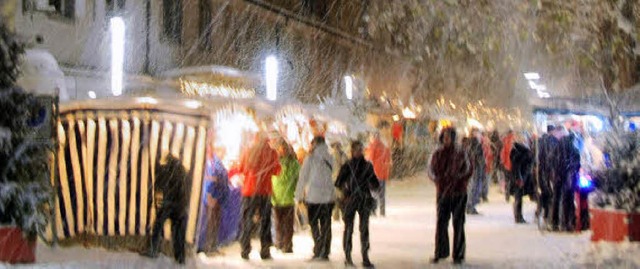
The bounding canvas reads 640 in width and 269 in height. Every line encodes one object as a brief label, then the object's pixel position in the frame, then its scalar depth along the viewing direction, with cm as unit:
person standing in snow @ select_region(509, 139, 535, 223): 1762
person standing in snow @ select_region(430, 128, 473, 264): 1218
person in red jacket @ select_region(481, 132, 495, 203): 2231
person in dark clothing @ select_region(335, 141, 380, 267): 1214
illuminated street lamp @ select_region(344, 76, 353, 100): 2806
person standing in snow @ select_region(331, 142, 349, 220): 1662
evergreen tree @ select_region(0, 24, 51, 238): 1134
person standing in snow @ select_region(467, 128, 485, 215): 1941
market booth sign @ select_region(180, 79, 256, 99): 2048
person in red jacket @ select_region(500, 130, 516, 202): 2101
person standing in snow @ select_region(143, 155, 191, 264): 1194
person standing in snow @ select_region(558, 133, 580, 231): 1549
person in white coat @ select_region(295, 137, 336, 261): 1269
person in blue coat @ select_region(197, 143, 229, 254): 1304
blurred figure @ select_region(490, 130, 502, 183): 2330
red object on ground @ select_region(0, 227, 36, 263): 1145
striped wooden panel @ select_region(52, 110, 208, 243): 1270
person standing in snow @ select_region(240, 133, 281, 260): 1293
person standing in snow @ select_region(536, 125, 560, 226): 1555
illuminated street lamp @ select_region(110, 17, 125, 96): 1877
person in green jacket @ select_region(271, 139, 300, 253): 1355
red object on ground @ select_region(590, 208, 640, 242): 1311
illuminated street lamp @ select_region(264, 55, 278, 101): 2405
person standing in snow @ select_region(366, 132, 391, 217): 1903
